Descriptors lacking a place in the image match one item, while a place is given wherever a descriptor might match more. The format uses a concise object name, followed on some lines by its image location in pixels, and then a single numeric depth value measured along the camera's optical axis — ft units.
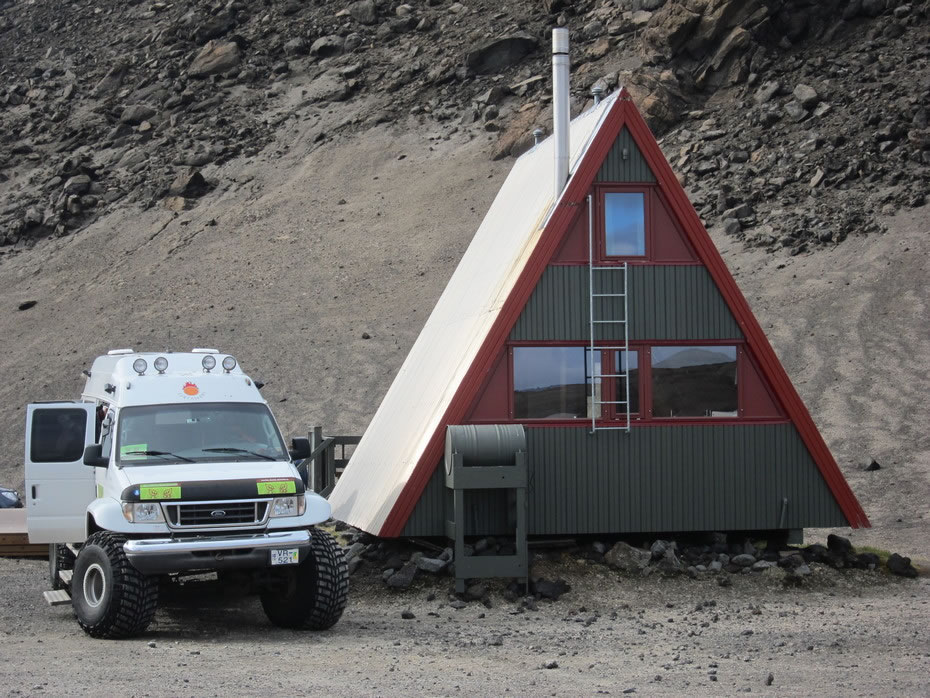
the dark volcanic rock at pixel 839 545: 60.49
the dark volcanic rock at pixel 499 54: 215.31
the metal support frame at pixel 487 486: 53.67
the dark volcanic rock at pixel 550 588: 53.93
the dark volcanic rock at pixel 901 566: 58.80
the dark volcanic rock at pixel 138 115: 224.33
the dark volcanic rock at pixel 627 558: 56.85
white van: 43.24
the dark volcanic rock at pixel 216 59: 232.94
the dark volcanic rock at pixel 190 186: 204.13
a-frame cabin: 58.13
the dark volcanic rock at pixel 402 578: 55.47
